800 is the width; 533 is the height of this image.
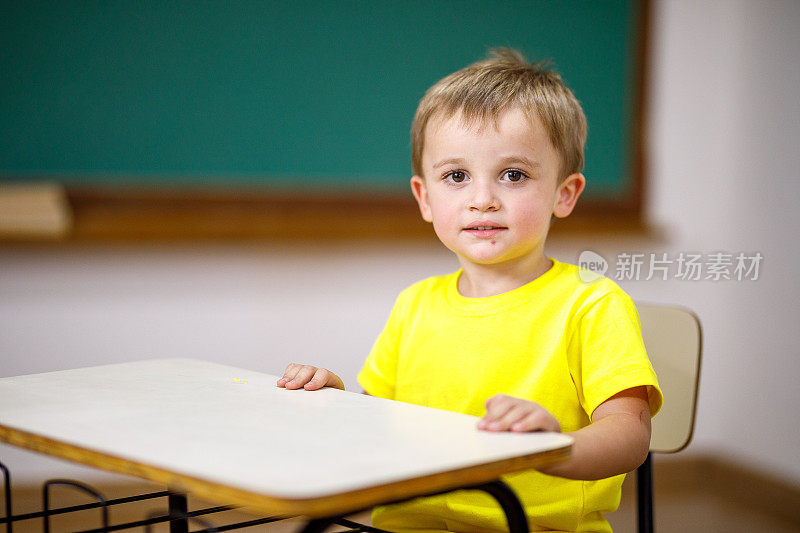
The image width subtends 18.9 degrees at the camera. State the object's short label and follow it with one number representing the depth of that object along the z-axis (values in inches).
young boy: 75.7
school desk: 64.5
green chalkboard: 105.8
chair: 81.1
